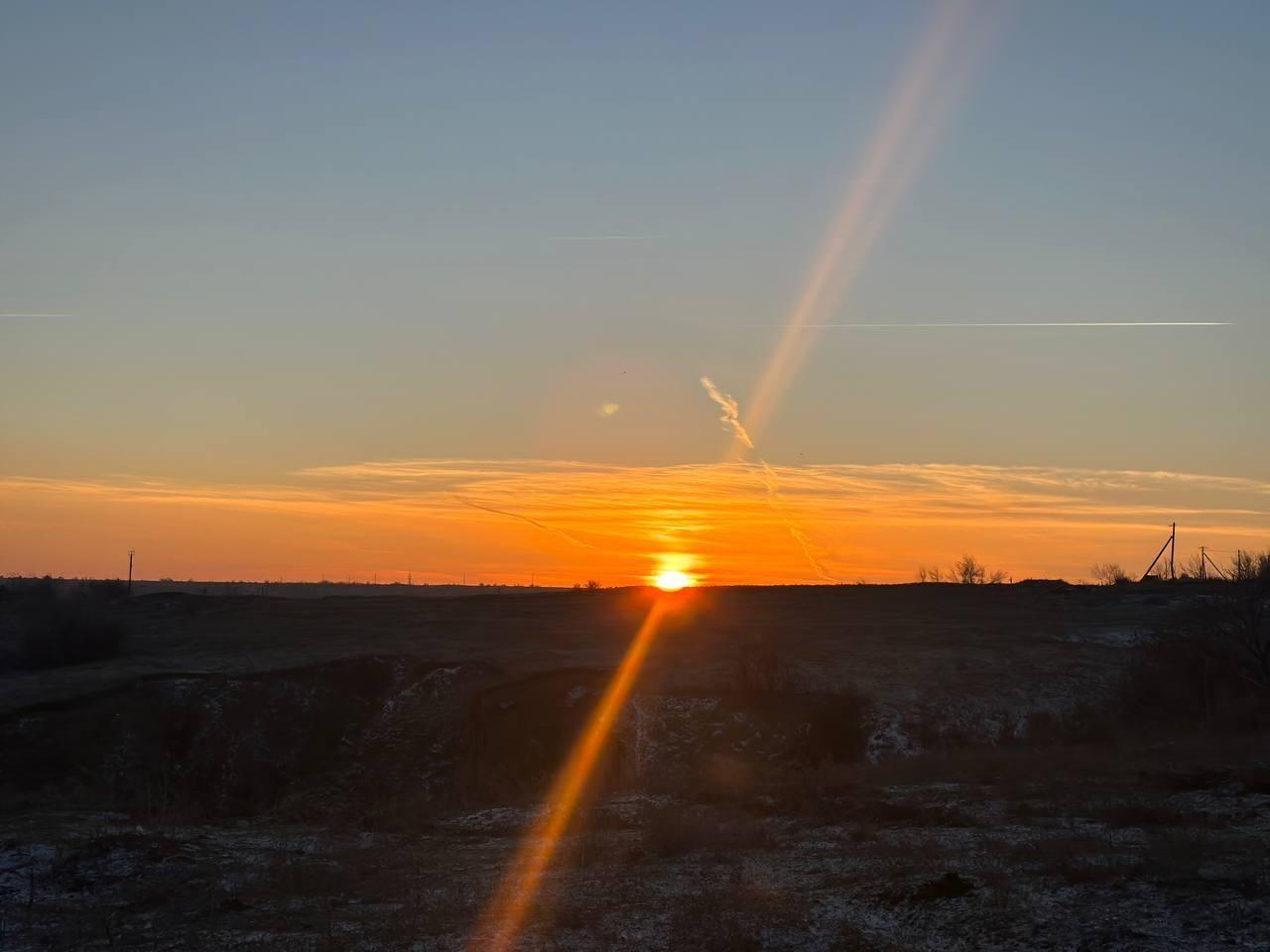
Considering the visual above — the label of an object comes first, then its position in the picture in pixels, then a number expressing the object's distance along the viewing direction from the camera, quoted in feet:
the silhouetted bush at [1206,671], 98.03
